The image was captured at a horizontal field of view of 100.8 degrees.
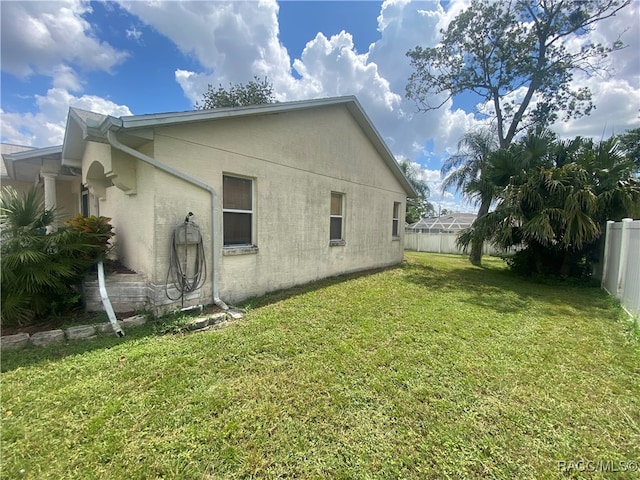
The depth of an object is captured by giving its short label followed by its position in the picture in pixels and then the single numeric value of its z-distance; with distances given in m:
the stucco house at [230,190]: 4.28
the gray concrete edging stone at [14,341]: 3.25
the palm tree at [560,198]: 7.62
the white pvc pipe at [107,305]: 3.73
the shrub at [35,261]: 3.57
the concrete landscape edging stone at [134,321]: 3.93
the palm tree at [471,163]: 13.73
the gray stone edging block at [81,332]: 3.56
